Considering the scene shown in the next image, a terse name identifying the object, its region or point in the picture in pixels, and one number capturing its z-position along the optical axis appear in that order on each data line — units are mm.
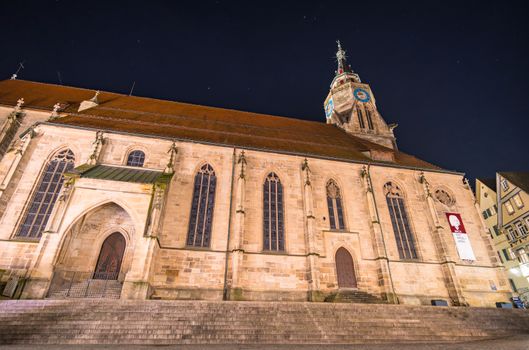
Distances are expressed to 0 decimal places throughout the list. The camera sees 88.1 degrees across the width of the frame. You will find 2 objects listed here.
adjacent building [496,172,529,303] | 24594
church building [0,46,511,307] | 11740
